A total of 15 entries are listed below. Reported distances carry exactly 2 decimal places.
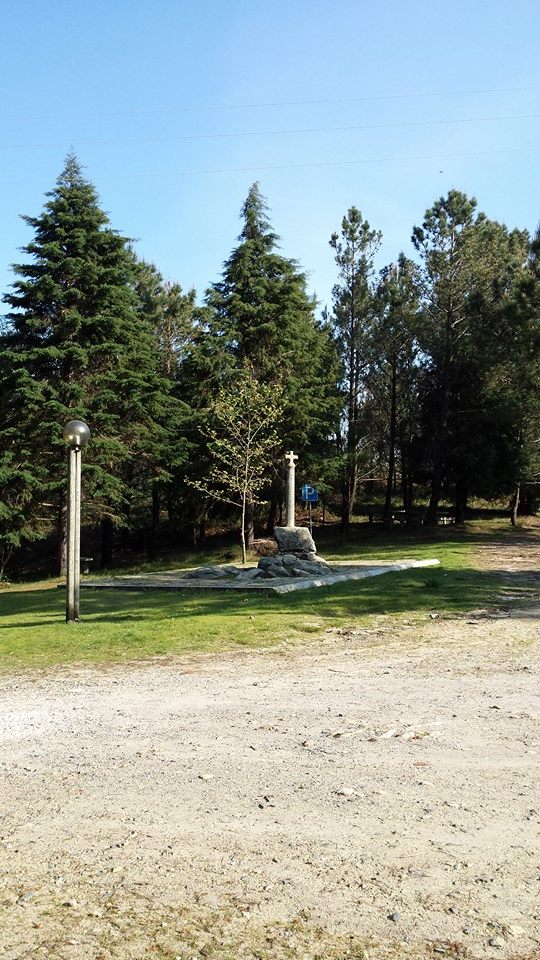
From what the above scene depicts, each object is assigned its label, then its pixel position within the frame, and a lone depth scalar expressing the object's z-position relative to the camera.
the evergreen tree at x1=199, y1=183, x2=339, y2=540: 31.53
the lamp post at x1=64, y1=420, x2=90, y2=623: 10.66
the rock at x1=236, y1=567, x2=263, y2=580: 16.44
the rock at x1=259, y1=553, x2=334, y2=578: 16.55
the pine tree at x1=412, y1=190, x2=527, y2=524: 33.84
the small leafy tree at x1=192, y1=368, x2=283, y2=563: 25.45
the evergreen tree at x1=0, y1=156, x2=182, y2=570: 25.31
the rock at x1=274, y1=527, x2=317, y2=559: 19.25
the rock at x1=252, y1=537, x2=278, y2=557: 27.48
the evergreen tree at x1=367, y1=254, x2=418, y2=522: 35.91
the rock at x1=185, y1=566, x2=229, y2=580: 17.38
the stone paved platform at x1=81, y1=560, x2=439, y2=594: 14.61
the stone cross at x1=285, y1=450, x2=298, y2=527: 21.19
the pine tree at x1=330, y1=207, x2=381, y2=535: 36.06
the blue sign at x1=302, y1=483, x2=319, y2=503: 25.88
